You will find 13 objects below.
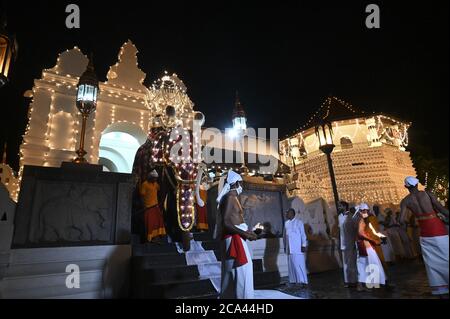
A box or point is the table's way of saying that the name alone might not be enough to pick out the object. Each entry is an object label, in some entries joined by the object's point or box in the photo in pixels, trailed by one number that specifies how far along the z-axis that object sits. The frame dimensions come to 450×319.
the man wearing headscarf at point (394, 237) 10.06
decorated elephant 5.99
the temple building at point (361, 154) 21.31
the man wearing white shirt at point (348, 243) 5.74
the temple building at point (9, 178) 10.77
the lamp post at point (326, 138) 7.69
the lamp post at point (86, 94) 6.08
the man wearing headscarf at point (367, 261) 5.34
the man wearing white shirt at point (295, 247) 6.10
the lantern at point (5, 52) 6.30
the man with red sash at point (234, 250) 3.60
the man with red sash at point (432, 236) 4.00
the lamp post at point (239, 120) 8.53
